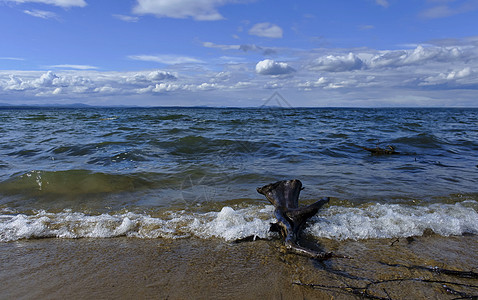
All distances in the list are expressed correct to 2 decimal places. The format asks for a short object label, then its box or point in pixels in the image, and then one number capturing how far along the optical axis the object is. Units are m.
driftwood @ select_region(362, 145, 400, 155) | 9.96
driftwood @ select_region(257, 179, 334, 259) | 3.03
